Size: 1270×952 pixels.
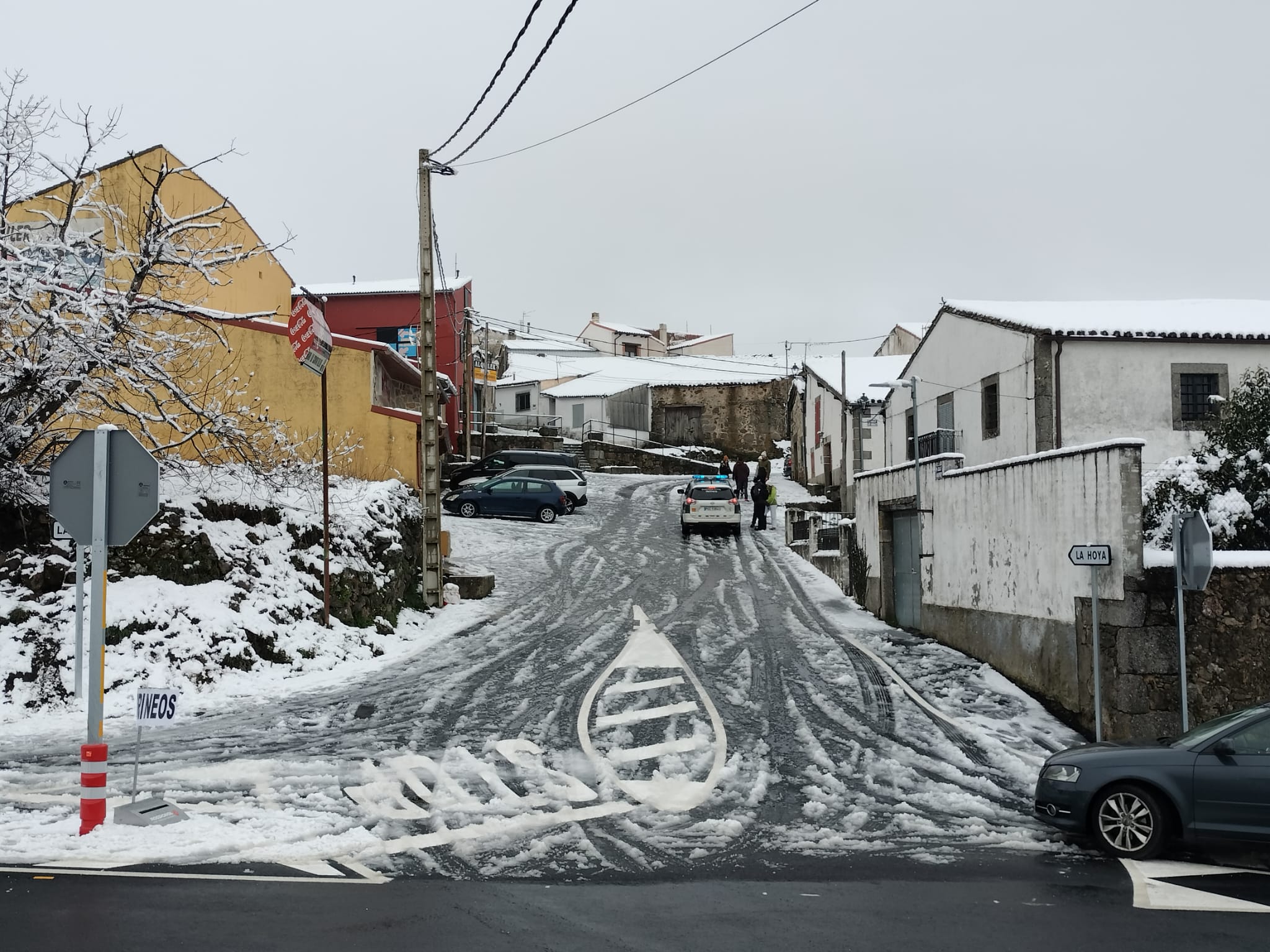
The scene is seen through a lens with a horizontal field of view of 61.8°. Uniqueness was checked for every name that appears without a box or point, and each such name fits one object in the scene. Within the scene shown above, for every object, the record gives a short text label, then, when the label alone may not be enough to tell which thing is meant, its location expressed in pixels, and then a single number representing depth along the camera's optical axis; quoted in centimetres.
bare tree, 1338
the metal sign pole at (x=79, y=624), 923
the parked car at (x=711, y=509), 3200
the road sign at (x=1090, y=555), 1126
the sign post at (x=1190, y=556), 1028
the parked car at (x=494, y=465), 3972
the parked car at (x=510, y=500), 3428
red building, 4156
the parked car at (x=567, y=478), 3691
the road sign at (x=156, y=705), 855
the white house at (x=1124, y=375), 2297
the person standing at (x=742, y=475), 3950
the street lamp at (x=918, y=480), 1873
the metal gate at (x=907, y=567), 1916
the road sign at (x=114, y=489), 820
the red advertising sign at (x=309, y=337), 1605
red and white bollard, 819
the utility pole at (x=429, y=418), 1998
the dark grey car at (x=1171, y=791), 817
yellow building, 2036
